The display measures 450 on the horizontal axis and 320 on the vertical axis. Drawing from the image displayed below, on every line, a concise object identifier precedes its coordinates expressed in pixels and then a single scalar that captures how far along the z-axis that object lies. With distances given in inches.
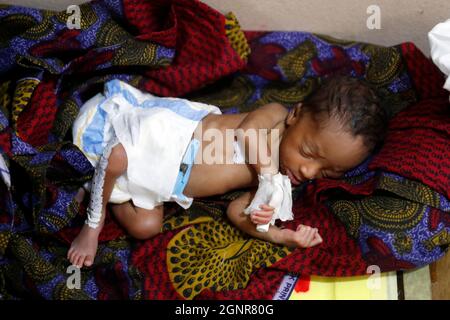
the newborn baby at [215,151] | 62.2
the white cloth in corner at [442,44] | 64.4
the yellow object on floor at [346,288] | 68.0
